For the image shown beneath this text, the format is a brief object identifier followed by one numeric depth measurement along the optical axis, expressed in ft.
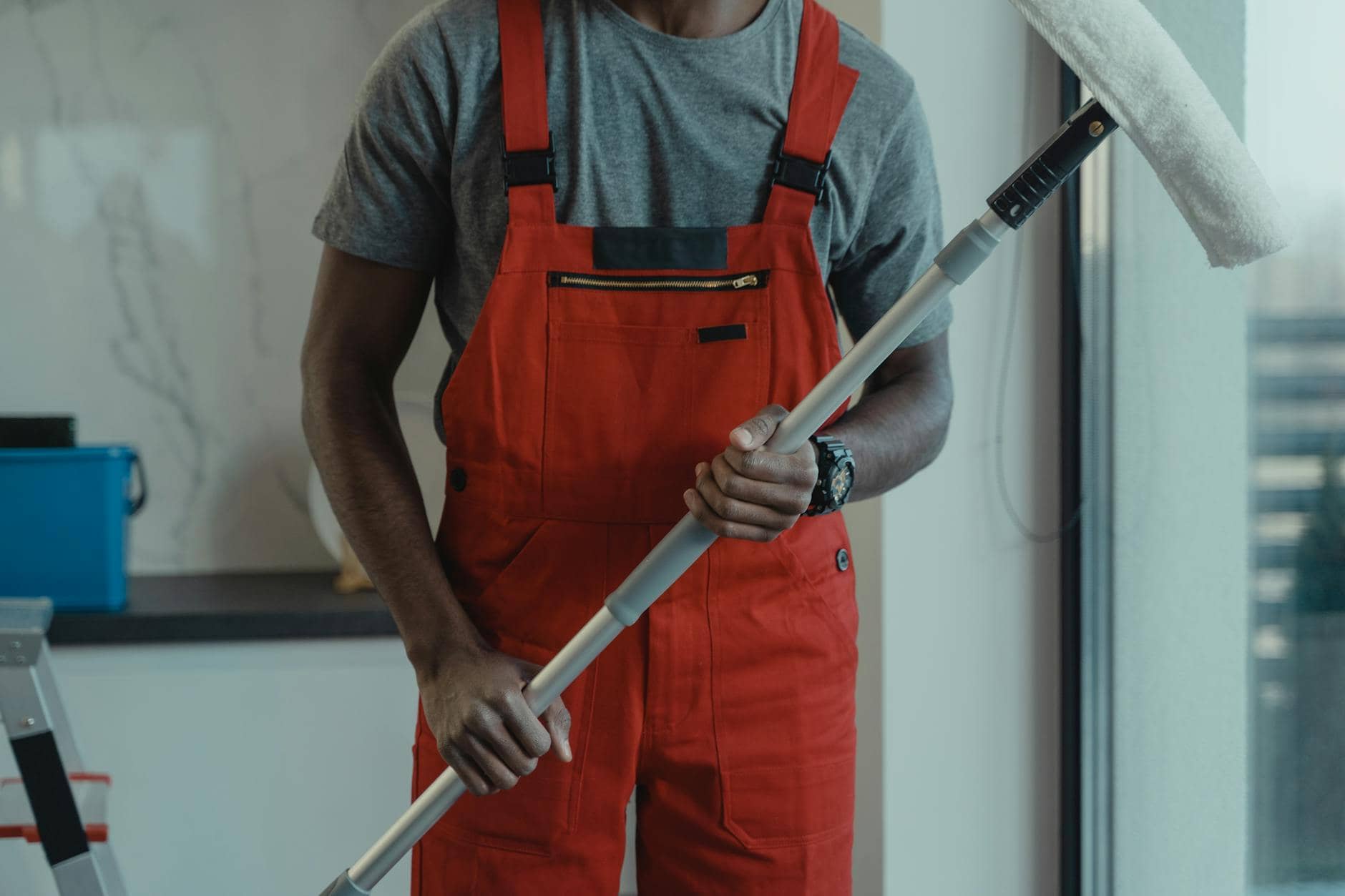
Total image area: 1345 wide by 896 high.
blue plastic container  5.88
